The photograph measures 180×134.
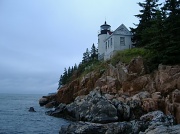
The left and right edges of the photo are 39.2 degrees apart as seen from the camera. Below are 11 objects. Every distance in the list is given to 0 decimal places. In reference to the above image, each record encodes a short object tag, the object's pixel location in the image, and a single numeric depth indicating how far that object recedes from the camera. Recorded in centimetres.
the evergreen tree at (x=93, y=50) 6883
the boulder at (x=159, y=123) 1412
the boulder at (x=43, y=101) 5744
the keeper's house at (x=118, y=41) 4103
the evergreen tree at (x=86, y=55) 7144
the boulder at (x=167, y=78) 2350
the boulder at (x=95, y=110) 2375
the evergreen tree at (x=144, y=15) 3856
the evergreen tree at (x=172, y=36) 2527
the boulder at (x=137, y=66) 2866
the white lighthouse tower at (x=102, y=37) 4746
